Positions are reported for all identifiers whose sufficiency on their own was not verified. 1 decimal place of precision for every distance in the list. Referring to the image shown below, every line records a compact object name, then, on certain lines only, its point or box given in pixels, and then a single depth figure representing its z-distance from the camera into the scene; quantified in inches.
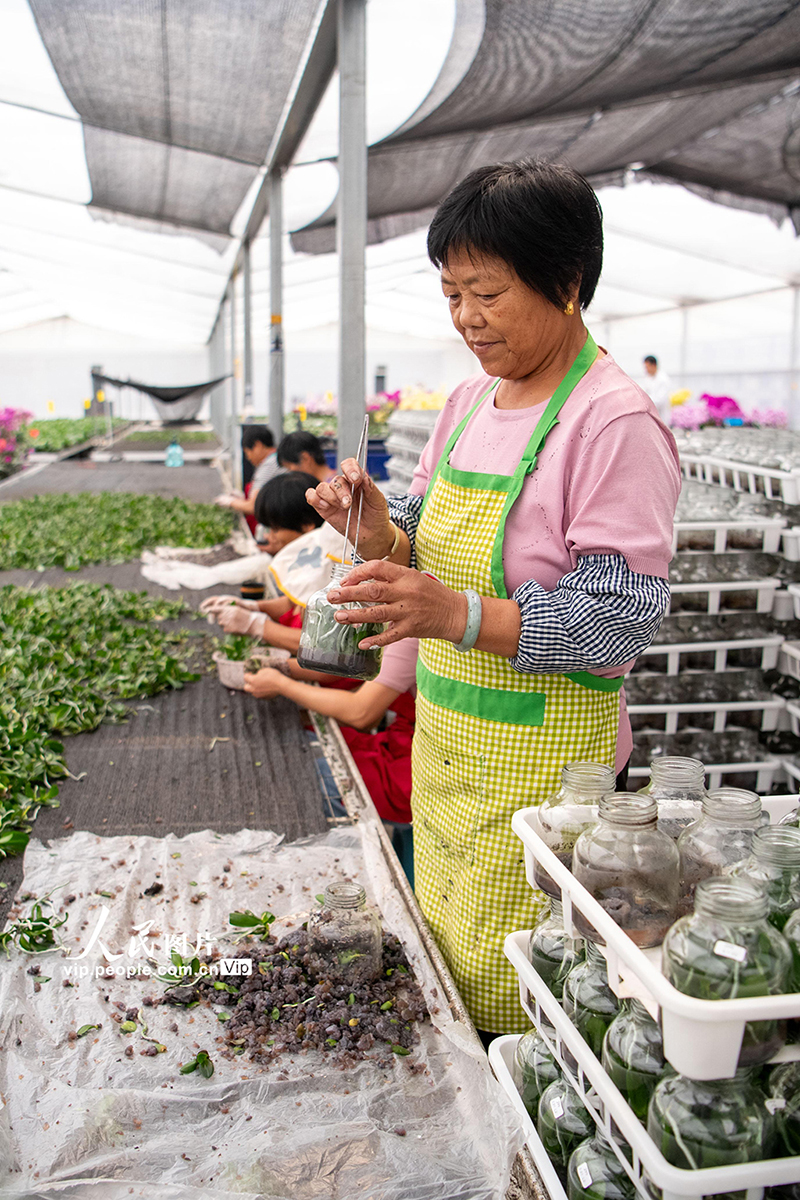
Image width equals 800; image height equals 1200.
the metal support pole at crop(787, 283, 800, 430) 598.5
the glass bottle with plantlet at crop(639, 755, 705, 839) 51.4
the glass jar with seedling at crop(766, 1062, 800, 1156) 38.1
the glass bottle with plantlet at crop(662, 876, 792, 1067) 35.6
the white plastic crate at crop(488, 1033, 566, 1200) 46.5
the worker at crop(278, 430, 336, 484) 204.8
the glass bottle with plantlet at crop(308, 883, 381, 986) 65.0
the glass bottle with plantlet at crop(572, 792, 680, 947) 42.4
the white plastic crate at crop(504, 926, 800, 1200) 36.0
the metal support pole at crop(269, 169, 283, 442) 299.1
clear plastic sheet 49.3
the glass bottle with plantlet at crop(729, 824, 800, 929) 41.3
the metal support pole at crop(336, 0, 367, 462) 159.0
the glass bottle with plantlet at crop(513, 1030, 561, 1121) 52.4
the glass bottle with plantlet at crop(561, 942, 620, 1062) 45.4
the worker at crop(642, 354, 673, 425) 455.8
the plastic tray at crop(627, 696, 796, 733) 138.9
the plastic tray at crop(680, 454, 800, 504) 138.3
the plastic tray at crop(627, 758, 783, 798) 139.3
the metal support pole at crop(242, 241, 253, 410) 467.5
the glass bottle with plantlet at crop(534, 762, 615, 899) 50.5
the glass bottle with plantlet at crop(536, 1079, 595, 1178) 47.5
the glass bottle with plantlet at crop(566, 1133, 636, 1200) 43.4
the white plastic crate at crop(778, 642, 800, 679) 137.5
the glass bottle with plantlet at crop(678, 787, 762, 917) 44.3
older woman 58.6
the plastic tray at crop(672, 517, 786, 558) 138.1
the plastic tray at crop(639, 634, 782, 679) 137.6
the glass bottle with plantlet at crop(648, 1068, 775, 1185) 37.1
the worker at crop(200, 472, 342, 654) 138.1
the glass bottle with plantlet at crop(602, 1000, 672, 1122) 40.5
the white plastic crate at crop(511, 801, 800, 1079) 34.6
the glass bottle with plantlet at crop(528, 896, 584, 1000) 50.6
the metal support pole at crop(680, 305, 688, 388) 736.3
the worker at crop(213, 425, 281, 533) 282.8
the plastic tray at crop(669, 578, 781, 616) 137.7
